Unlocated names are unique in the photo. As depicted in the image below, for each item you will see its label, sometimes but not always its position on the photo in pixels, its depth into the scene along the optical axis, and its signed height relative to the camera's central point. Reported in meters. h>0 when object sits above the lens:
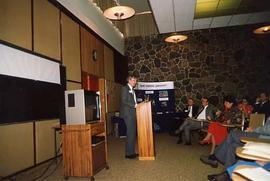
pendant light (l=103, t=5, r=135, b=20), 5.19 +2.06
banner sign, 8.16 +0.64
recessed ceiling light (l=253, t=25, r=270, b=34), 6.70 +1.97
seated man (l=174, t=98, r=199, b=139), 6.18 -0.21
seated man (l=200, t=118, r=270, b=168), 2.55 -0.50
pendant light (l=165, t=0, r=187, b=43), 7.32 +1.99
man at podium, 4.28 -0.17
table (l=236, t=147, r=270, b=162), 1.48 -0.36
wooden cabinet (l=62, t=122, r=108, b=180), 3.09 -0.59
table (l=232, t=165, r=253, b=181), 1.30 -0.42
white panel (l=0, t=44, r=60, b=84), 3.33 +0.67
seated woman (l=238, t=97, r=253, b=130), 5.15 -0.16
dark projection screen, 3.33 +0.14
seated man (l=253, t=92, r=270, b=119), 5.43 -0.15
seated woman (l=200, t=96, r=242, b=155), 3.97 -0.34
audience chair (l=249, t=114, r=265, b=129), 3.46 -0.30
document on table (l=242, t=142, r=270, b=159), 1.50 -0.32
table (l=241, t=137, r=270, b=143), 1.99 -0.35
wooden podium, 4.12 -0.47
